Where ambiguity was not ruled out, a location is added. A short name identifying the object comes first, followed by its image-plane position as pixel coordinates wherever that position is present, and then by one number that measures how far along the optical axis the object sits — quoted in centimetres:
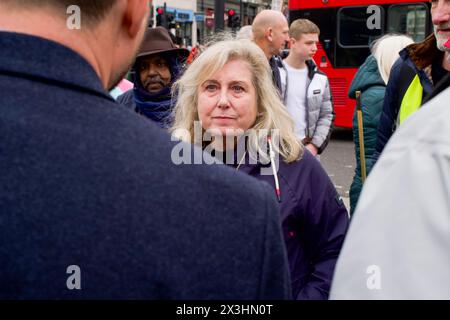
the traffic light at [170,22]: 2522
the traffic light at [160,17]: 2567
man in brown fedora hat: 407
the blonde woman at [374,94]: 431
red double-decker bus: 1066
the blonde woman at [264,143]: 225
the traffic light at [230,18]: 2515
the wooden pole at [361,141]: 412
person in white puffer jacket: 534
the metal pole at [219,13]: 1077
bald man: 522
